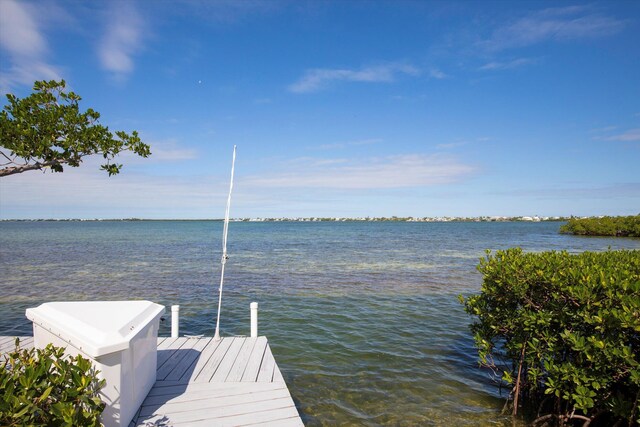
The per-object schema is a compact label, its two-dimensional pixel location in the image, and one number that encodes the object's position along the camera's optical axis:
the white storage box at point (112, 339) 4.57
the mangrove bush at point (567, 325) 4.86
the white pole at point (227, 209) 9.73
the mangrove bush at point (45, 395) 2.75
